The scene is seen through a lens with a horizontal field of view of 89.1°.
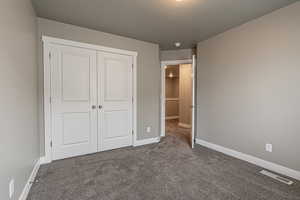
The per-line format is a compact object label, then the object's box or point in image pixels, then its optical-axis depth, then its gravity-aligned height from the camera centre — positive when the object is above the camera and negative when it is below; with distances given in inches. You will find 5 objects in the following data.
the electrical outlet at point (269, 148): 96.8 -32.2
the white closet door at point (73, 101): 107.5 -2.4
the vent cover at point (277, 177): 82.8 -45.8
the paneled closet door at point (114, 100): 125.4 -2.2
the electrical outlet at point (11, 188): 54.6 -33.2
